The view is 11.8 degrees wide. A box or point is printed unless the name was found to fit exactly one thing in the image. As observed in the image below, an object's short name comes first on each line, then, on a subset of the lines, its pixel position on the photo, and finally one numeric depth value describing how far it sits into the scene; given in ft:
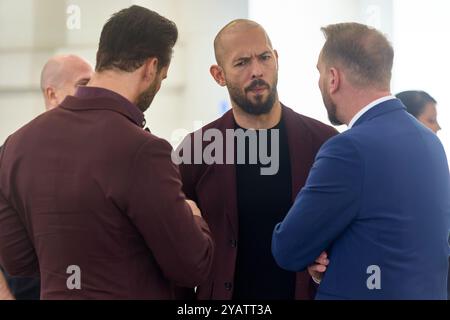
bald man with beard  17.66
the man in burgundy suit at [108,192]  16.39
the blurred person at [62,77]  18.90
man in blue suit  16.68
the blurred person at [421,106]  20.49
